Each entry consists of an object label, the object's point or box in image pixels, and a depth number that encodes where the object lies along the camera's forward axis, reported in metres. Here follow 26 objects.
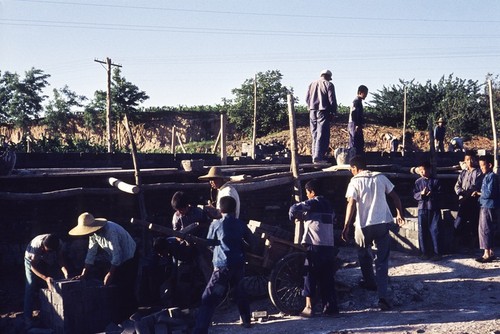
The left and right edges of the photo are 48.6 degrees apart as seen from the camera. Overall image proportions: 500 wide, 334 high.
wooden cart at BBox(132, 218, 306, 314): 7.15
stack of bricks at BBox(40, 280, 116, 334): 6.77
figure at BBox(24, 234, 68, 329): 7.04
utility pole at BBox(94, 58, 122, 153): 25.94
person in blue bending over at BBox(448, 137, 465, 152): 17.81
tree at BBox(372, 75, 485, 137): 33.62
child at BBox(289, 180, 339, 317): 6.99
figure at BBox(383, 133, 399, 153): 22.52
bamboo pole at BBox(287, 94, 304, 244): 8.72
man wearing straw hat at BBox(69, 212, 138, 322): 6.83
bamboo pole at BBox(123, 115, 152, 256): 8.48
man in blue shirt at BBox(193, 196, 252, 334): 6.12
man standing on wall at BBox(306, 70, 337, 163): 10.58
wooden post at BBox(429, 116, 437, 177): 9.64
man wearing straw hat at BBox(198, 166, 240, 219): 7.17
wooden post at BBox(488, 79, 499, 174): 10.57
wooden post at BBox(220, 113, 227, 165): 10.98
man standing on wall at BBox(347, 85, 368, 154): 10.39
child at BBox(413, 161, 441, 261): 8.79
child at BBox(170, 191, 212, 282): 7.25
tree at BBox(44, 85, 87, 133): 40.22
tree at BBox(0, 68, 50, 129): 39.19
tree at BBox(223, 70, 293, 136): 37.44
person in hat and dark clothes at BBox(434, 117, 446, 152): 16.99
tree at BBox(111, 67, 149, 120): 36.47
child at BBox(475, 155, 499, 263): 8.61
